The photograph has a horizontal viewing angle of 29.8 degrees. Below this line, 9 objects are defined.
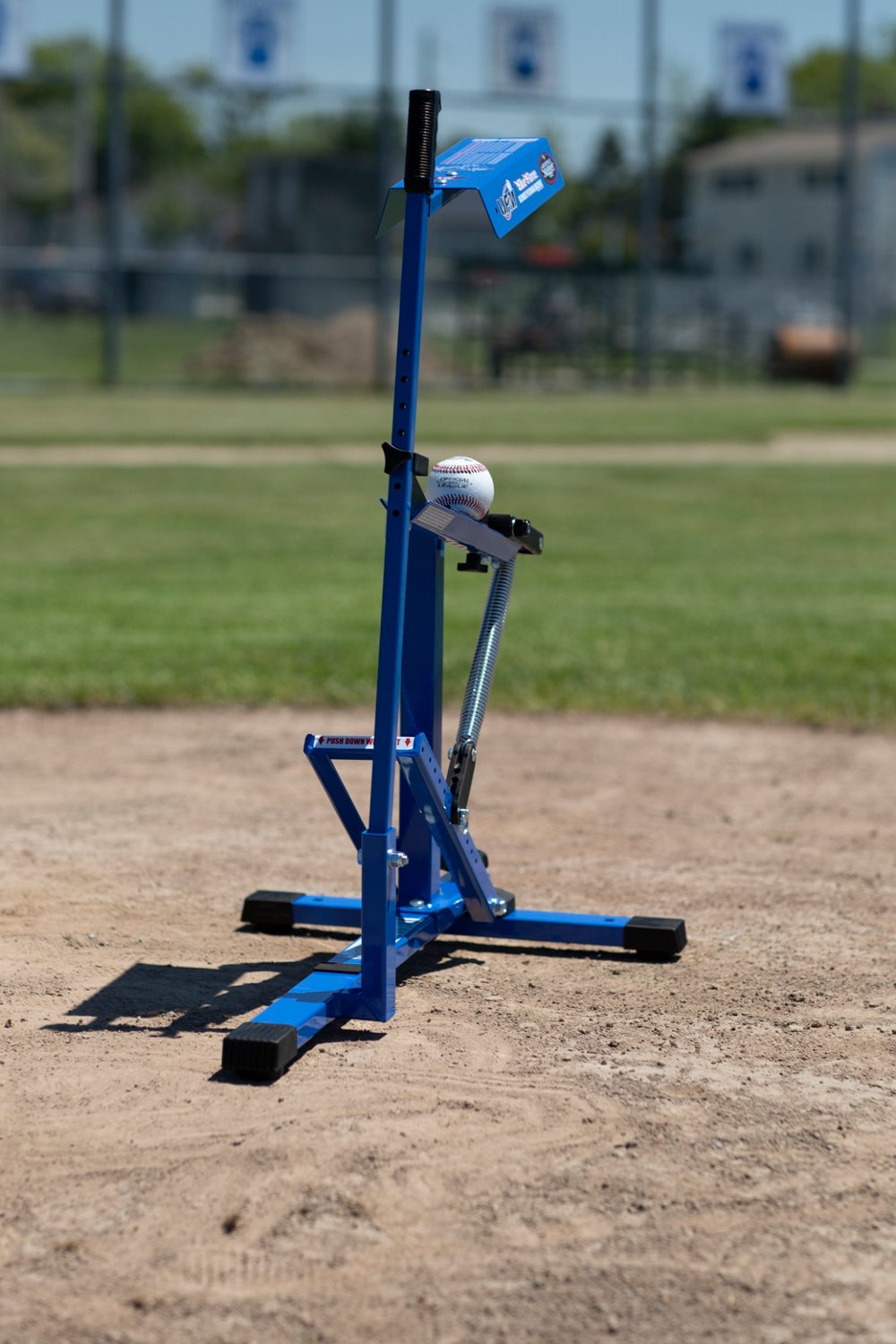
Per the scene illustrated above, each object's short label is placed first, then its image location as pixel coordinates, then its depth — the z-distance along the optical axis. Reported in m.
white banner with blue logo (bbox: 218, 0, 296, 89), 26.59
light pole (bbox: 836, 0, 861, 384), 30.27
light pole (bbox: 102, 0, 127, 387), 26.14
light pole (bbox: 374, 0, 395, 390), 27.23
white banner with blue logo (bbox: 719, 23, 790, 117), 30.09
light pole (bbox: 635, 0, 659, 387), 28.66
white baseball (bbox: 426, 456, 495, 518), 3.95
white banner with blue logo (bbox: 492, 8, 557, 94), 27.67
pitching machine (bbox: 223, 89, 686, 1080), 3.63
